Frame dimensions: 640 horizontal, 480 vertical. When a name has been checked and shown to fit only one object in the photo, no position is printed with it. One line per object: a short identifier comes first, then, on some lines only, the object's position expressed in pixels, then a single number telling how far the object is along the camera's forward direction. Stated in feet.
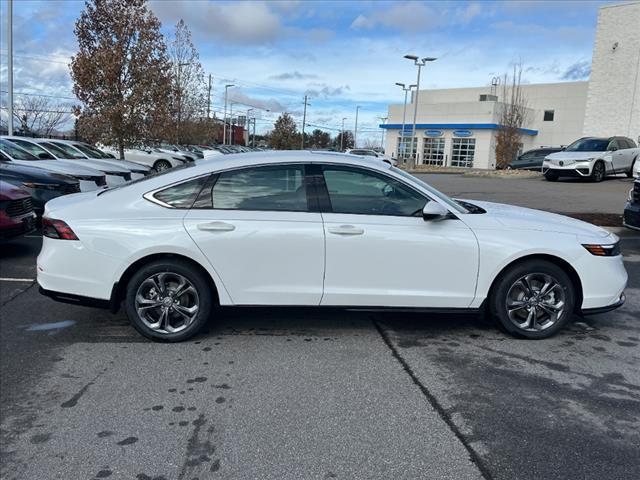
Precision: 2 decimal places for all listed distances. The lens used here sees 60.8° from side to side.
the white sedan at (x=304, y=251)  14.60
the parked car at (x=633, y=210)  27.32
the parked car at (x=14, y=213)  24.38
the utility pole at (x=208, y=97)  115.23
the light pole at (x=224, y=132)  243.40
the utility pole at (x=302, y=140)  239.05
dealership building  174.40
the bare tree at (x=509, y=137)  126.31
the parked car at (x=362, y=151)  108.99
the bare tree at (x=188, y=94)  95.45
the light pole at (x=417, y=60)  125.96
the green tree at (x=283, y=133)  232.73
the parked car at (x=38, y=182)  30.78
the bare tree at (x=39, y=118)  175.94
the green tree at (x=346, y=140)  347.97
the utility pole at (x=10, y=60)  65.10
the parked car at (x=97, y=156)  49.77
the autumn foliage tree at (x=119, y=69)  61.67
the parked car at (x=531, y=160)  107.34
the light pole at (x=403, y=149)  190.76
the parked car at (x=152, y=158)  86.17
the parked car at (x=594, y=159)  66.54
